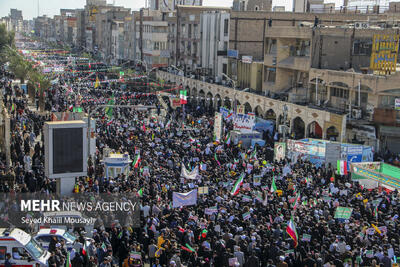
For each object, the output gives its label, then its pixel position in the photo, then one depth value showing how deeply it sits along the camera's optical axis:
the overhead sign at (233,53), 55.69
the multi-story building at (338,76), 33.91
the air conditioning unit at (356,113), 35.06
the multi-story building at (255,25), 57.16
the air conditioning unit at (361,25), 40.72
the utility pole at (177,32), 70.50
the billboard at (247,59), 51.27
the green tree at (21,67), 63.25
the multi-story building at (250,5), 67.94
